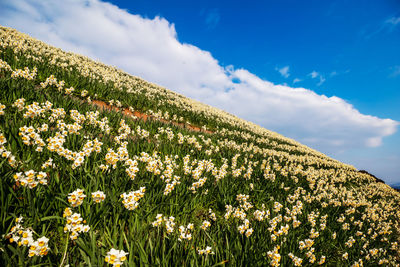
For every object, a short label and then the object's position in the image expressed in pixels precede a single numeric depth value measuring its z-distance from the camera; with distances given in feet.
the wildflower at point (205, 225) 9.84
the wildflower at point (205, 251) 7.62
